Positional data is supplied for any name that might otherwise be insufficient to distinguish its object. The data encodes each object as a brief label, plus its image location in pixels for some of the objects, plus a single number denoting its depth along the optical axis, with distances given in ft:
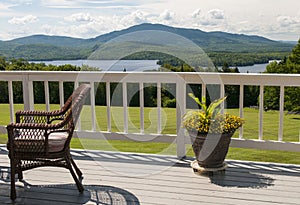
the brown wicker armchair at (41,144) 9.56
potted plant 11.20
